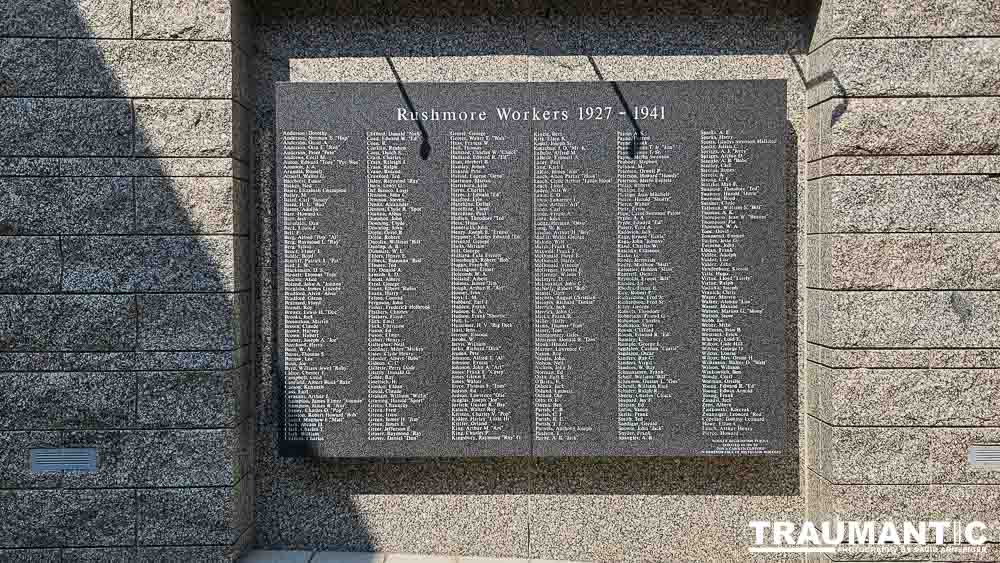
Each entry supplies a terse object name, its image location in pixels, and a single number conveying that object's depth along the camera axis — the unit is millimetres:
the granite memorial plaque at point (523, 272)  5039
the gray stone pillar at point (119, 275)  4820
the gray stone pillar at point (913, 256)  4734
